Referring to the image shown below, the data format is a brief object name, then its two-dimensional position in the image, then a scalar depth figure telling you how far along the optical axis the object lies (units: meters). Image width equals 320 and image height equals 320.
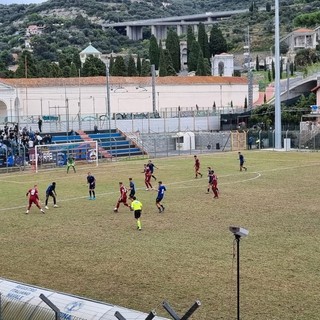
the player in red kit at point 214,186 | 29.66
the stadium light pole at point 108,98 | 59.69
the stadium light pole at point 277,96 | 53.41
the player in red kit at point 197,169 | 36.85
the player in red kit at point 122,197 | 26.67
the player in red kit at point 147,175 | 33.34
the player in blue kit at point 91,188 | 29.91
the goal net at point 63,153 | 48.50
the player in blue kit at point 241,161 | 39.83
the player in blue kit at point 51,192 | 27.59
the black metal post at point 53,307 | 9.89
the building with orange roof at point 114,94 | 64.12
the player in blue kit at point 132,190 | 27.09
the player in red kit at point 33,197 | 26.75
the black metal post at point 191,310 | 8.67
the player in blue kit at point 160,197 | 25.71
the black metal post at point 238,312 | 12.55
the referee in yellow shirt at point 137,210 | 22.64
